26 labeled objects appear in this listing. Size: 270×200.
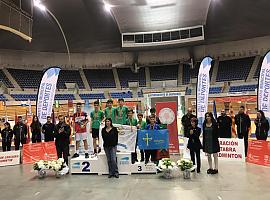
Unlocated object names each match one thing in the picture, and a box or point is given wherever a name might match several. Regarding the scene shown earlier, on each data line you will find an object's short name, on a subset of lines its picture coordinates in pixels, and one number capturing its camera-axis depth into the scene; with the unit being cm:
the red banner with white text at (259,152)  590
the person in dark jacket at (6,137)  805
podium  549
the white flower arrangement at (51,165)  524
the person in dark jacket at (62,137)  599
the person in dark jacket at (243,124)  681
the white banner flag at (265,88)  658
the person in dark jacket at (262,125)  633
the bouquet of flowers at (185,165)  489
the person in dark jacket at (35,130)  771
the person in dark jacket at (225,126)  705
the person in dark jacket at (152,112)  591
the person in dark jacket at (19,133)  807
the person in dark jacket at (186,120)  728
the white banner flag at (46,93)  787
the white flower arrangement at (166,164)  495
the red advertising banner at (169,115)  753
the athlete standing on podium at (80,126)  657
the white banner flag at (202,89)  767
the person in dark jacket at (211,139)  530
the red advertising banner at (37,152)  736
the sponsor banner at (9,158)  714
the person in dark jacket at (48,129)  735
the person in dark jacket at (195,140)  543
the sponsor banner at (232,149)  658
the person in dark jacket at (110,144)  528
